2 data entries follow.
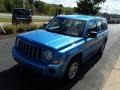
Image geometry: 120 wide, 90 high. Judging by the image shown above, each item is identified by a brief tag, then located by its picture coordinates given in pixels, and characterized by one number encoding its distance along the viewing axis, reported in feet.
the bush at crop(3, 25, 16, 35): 20.36
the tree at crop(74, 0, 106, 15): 41.09
